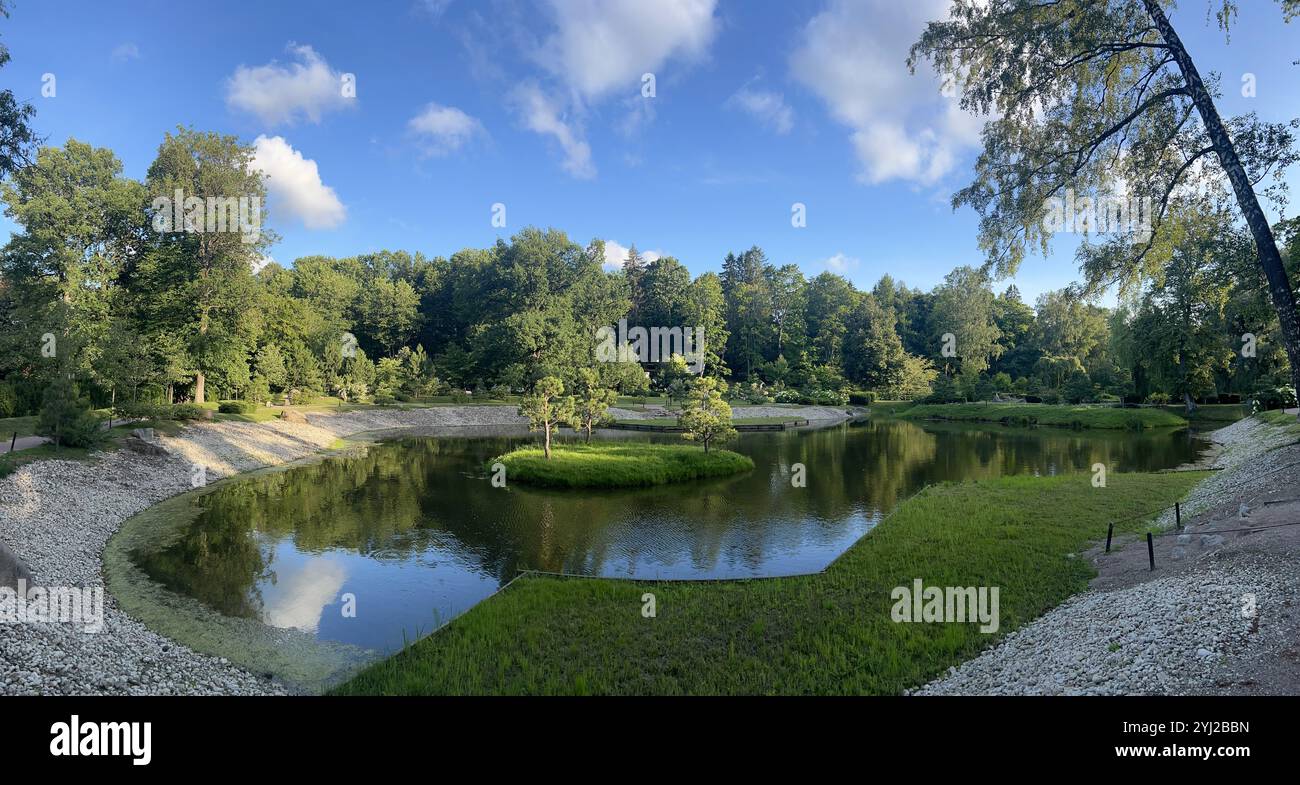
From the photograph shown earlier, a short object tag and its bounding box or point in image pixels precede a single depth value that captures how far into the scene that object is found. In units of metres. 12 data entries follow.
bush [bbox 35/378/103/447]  20.95
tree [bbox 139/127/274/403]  39.50
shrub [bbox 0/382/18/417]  29.95
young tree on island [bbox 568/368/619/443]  34.16
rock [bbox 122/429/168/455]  24.77
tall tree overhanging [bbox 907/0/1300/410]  13.09
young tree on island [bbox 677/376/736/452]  29.42
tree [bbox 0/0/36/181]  14.71
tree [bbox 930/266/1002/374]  79.31
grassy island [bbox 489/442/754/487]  25.58
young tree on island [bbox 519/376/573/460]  30.08
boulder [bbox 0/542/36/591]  10.15
